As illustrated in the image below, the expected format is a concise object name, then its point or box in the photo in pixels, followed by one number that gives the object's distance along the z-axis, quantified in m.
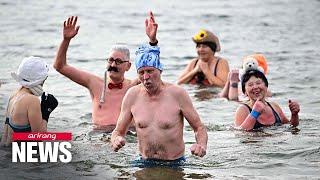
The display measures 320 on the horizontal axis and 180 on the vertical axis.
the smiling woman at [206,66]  16.56
